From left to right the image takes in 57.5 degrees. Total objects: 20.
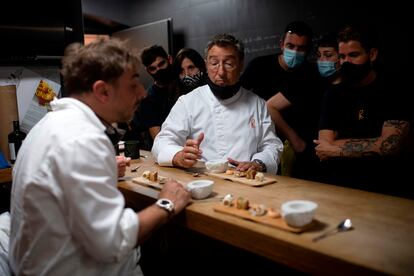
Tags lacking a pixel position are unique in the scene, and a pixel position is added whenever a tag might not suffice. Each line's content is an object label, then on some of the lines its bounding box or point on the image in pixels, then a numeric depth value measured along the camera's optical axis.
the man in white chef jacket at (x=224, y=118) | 2.37
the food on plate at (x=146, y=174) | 1.94
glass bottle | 2.73
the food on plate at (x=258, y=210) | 1.34
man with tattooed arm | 2.15
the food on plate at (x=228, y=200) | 1.46
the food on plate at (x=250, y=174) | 1.85
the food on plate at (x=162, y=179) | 1.83
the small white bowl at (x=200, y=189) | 1.57
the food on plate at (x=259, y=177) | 1.82
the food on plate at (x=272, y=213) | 1.31
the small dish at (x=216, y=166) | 2.01
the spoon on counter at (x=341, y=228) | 1.19
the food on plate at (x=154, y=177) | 1.87
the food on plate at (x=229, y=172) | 1.96
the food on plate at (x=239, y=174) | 1.91
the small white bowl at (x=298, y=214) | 1.19
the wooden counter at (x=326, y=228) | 1.02
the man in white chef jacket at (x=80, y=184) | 1.12
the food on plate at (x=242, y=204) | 1.39
